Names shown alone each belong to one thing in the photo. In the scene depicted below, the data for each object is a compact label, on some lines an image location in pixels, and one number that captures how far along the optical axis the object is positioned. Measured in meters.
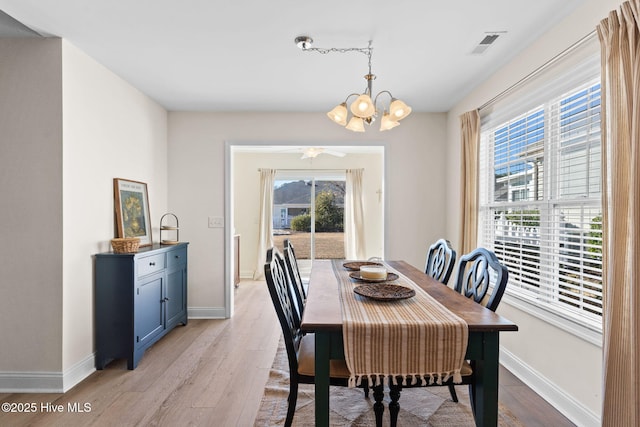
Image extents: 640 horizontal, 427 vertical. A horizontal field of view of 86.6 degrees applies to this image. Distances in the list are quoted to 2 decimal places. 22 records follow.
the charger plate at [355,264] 2.71
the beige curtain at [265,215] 6.21
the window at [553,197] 1.97
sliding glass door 6.34
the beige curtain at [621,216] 1.51
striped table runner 1.41
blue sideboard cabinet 2.67
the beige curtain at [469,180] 3.18
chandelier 2.04
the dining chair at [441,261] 2.40
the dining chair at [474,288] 1.67
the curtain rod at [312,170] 6.27
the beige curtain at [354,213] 6.21
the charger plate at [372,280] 2.22
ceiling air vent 2.29
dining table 1.42
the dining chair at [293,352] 1.63
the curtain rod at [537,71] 1.95
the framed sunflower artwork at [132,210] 2.97
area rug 2.00
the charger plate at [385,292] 1.74
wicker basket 2.73
